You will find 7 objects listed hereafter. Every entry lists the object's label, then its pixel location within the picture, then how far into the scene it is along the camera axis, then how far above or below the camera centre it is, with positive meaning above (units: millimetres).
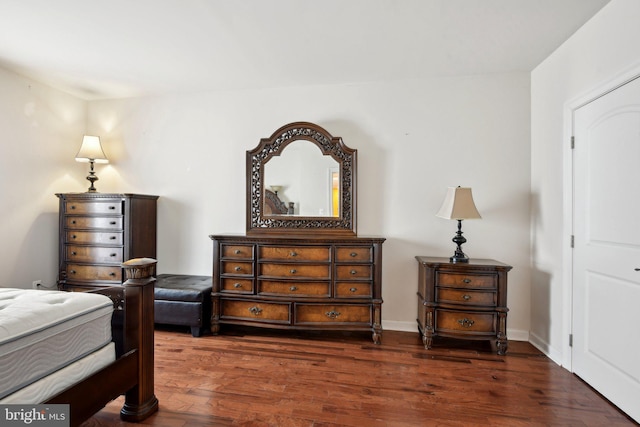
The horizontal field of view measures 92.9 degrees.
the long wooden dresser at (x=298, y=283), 2848 -645
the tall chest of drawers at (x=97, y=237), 3199 -242
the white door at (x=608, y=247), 1816 -195
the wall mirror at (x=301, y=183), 3205 +347
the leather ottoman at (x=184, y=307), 2941 -900
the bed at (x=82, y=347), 1210 -620
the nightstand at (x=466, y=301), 2623 -748
